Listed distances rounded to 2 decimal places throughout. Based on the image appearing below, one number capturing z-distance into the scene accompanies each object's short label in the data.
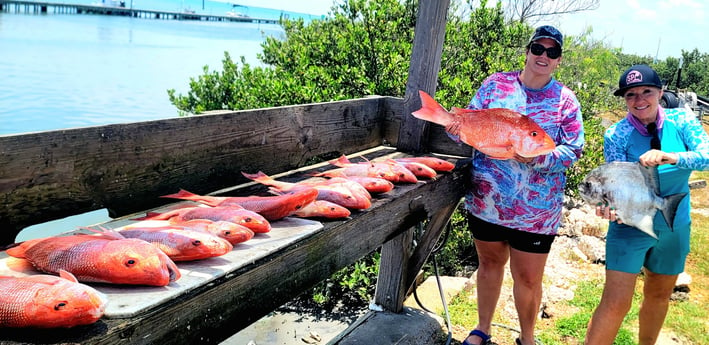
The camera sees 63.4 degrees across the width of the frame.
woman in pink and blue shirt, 3.46
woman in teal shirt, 3.52
